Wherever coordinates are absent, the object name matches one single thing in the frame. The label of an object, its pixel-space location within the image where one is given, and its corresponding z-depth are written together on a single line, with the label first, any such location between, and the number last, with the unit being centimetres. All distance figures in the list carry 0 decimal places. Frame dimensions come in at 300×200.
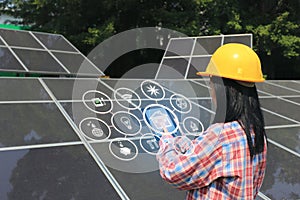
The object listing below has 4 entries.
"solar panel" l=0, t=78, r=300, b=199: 323
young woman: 201
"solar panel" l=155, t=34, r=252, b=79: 804
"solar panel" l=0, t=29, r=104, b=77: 714
